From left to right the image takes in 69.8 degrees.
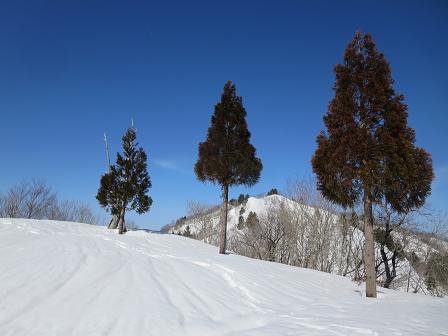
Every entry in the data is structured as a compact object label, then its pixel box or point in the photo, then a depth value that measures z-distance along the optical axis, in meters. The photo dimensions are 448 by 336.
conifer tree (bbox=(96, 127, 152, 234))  21.83
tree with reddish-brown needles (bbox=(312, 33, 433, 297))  9.88
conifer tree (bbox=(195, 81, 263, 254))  16.41
